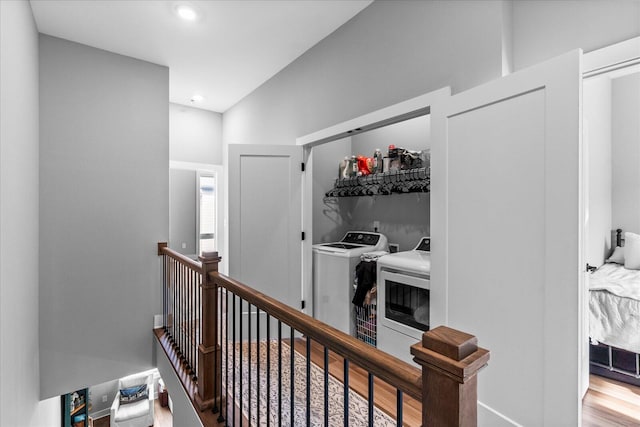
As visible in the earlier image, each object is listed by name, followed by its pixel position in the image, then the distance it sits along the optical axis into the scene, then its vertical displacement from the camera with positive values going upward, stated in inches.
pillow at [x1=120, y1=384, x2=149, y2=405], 279.5 -167.8
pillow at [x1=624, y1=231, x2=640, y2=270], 122.0 -15.5
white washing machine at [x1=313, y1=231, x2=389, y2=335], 118.3 -28.0
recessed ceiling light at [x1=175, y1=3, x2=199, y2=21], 94.4 +62.7
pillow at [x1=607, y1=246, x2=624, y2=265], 133.0 -18.9
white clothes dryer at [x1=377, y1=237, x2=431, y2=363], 91.4 -27.9
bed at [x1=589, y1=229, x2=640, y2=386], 93.1 -35.7
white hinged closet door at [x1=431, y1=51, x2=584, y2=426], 51.1 -4.1
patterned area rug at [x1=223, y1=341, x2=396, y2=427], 74.5 -50.5
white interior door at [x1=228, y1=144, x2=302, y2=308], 120.0 -2.9
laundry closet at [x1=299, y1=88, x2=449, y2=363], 95.0 -7.2
